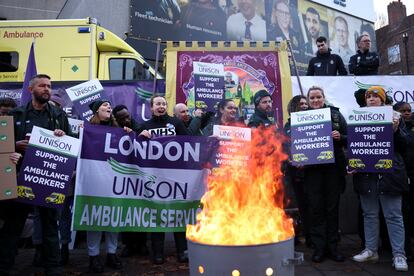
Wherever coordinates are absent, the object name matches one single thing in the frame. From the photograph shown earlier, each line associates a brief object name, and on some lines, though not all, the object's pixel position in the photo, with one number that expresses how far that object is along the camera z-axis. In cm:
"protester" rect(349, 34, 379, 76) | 814
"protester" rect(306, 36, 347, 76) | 834
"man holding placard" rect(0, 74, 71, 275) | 409
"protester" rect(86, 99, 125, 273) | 457
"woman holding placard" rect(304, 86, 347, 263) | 486
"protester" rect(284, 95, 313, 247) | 568
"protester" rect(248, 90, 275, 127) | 526
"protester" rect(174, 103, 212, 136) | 566
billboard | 1584
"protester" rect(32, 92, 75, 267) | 498
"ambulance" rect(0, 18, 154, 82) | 855
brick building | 3600
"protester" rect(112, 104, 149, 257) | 537
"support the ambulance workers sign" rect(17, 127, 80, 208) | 405
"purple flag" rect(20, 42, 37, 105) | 660
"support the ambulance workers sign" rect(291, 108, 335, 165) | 465
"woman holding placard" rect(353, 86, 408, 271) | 448
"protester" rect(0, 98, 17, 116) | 525
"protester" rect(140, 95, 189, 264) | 488
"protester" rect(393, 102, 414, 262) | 484
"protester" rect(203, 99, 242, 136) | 540
